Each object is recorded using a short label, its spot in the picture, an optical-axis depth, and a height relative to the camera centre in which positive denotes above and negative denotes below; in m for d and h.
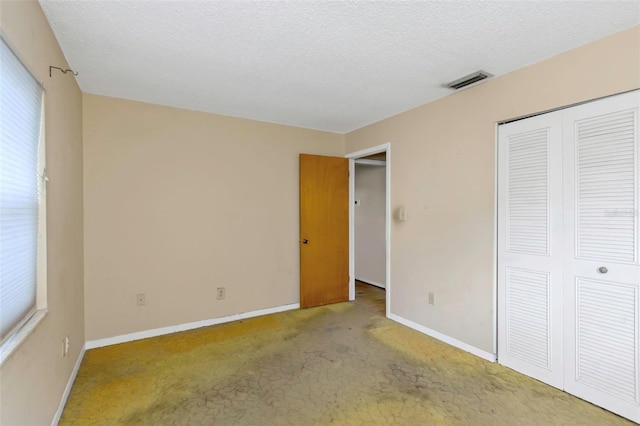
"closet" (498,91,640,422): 1.99 -0.28
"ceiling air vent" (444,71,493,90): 2.58 +1.14
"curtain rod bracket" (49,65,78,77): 1.96 +1.03
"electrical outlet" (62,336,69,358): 2.14 -0.96
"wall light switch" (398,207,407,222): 3.60 -0.03
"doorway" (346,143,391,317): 4.66 -0.20
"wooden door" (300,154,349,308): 4.21 -0.26
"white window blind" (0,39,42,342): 1.30 +0.11
